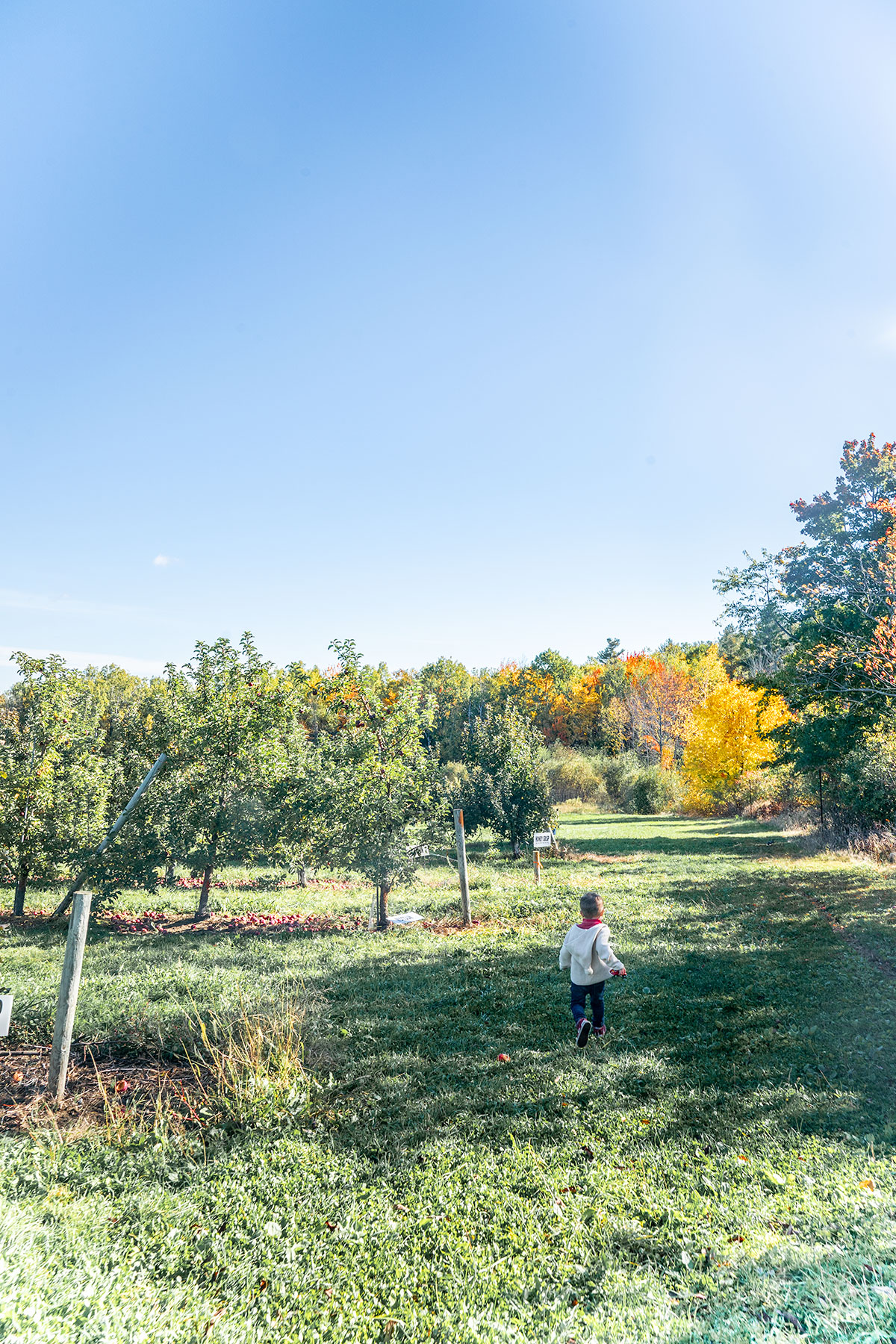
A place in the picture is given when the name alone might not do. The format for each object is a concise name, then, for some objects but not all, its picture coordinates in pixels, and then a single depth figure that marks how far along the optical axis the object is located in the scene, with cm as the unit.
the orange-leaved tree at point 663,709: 5475
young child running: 629
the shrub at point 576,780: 4859
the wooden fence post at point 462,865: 1218
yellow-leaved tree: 3198
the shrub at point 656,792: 4059
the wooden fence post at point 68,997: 534
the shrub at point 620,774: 4712
